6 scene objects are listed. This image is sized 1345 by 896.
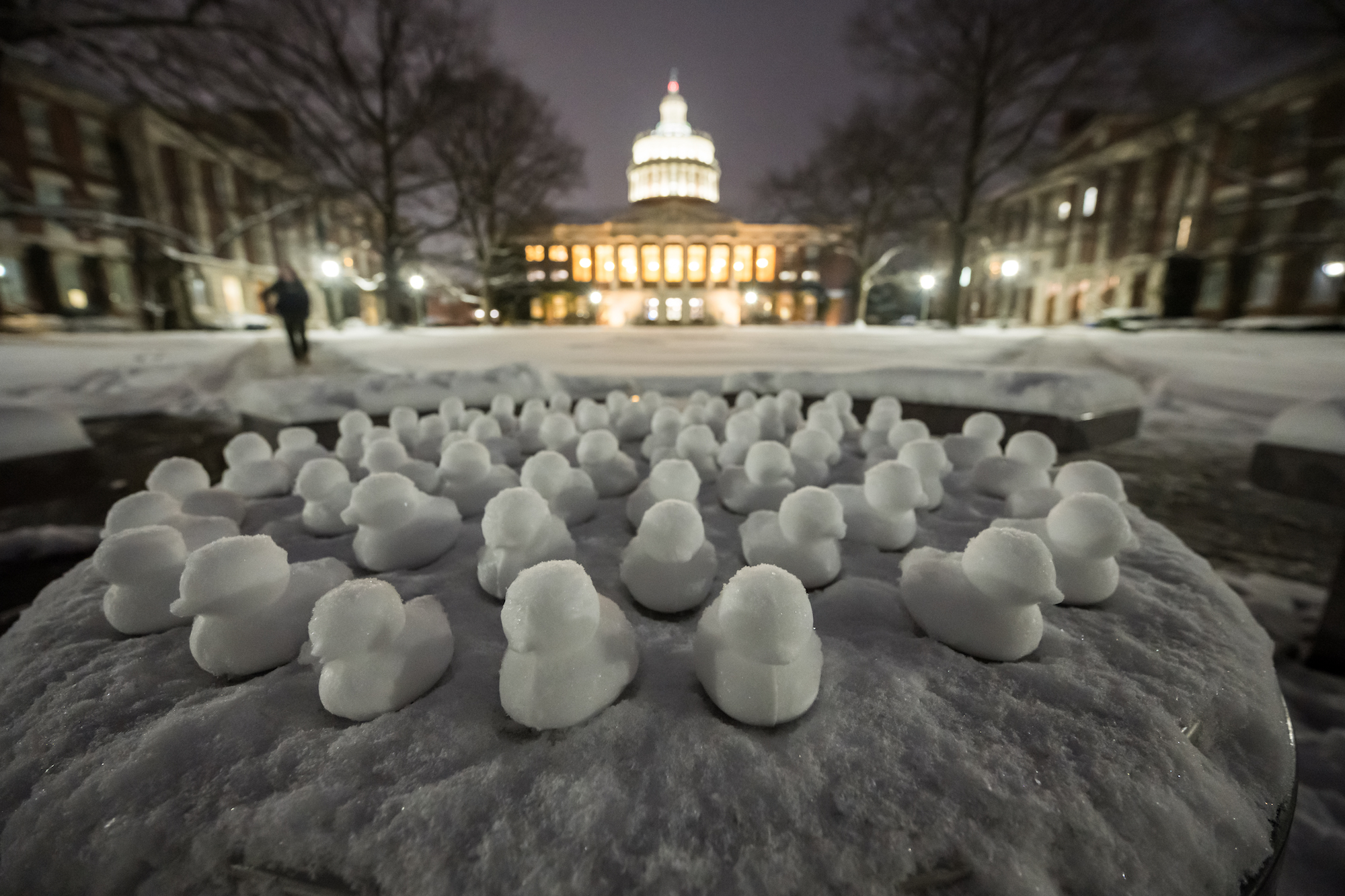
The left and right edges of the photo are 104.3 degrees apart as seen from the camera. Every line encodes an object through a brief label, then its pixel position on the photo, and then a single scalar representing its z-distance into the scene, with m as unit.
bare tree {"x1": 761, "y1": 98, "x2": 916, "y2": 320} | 12.91
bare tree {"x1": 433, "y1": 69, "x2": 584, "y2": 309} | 12.51
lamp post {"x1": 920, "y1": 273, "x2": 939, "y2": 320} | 17.41
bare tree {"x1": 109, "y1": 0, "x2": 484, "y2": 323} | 5.55
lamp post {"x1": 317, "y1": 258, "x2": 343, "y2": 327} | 12.23
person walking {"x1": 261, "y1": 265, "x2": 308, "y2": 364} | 6.57
